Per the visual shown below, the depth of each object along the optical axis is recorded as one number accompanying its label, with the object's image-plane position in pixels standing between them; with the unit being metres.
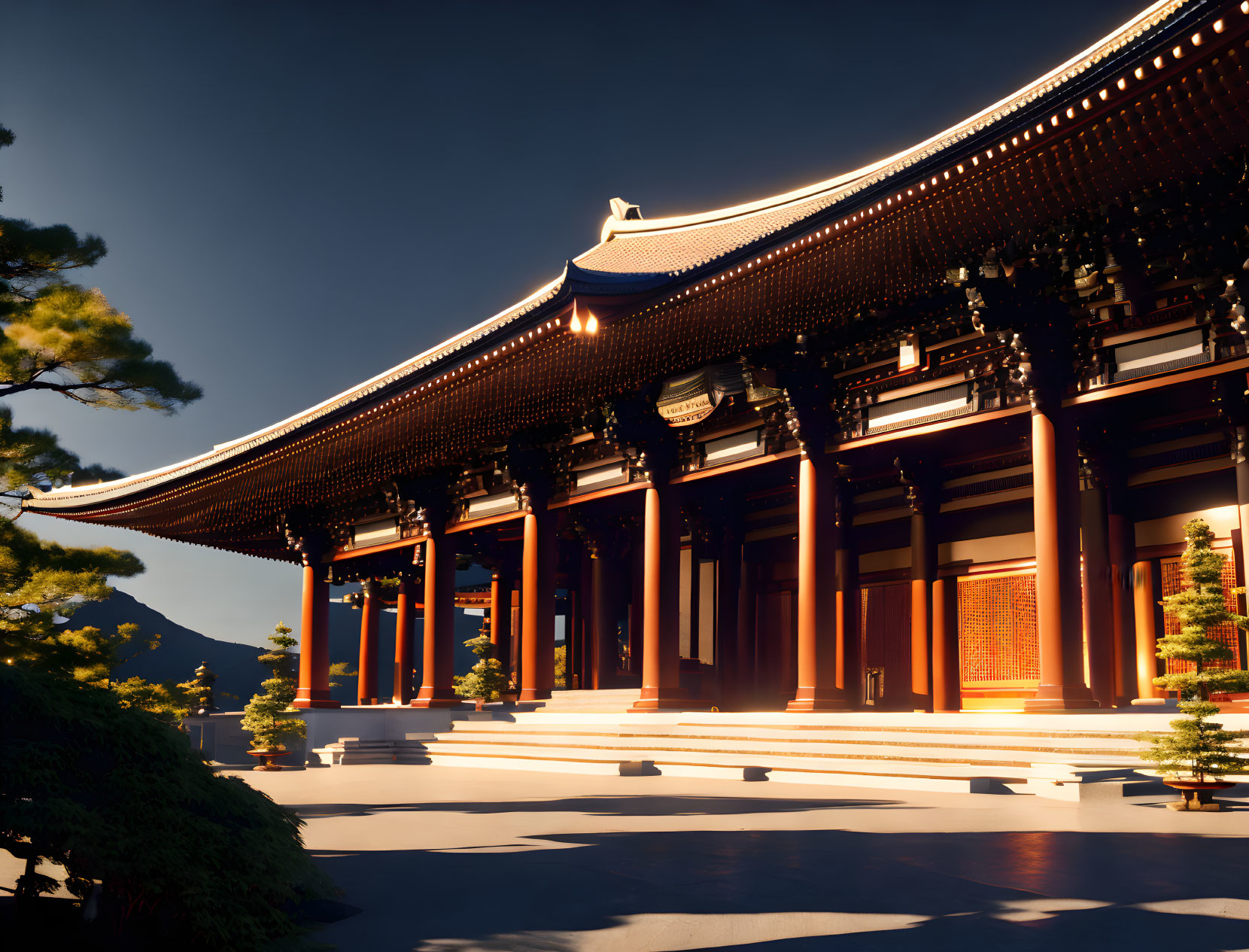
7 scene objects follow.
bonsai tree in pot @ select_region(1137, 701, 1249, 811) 9.03
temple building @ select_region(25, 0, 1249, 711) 11.80
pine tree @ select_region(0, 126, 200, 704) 15.25
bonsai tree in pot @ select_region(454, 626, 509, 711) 22.02
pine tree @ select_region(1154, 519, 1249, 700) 10.21
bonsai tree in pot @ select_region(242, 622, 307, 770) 21.38
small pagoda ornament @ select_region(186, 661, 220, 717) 27.86
